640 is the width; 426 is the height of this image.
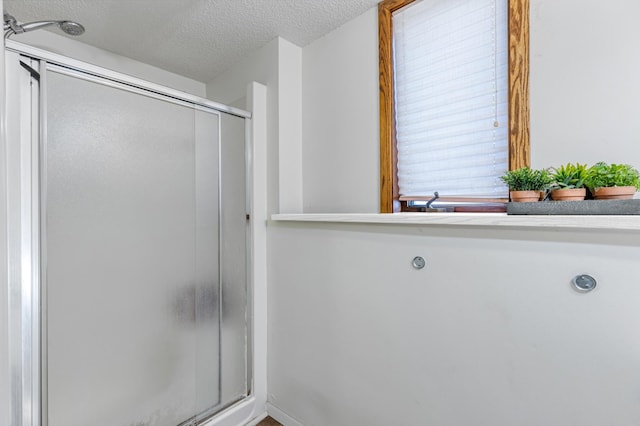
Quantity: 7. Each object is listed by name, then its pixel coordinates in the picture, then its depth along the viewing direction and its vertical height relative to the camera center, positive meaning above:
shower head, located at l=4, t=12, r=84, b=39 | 1.08 +0.74
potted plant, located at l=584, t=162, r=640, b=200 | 0.75 +0.07
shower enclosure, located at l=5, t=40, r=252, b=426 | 0.98 -0.13
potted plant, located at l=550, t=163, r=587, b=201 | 0.79 +0.07
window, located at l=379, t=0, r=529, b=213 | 1.13 +0.48
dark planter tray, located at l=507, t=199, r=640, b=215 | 0.72 +0.01
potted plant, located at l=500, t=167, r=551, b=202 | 0.87 +0.08
